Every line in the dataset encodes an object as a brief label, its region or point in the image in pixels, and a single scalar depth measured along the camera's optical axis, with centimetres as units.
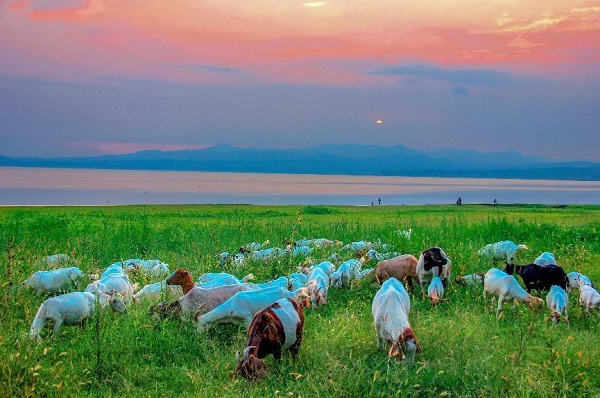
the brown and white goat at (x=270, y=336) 605
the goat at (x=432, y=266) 986
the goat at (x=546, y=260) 1052
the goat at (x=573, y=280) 978
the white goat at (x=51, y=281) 965
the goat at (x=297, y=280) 948
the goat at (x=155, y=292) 902
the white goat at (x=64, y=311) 746
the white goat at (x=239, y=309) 738
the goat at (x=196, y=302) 790
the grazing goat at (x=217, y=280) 909
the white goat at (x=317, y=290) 912
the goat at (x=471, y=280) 1050
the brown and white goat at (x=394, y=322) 643
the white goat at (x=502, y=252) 1236
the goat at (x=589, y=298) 852
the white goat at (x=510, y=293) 862
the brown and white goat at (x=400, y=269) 1055
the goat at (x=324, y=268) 1082
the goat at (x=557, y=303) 823
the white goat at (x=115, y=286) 892
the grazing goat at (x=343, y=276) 1059
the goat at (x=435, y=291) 943
